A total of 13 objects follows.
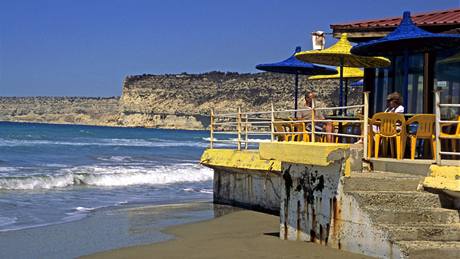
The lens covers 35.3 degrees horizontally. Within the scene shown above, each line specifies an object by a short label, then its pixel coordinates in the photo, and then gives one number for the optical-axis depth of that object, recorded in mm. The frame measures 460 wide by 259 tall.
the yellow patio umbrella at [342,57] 13828
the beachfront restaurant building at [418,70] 12719
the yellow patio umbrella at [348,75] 17578
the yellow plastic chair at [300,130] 12867
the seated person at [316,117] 13156
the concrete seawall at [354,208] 8031
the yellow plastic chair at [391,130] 10367
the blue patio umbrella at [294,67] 15867
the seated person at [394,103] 11498
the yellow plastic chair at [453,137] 9330
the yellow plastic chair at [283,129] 14570
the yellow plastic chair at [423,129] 10164
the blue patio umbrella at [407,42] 10719
